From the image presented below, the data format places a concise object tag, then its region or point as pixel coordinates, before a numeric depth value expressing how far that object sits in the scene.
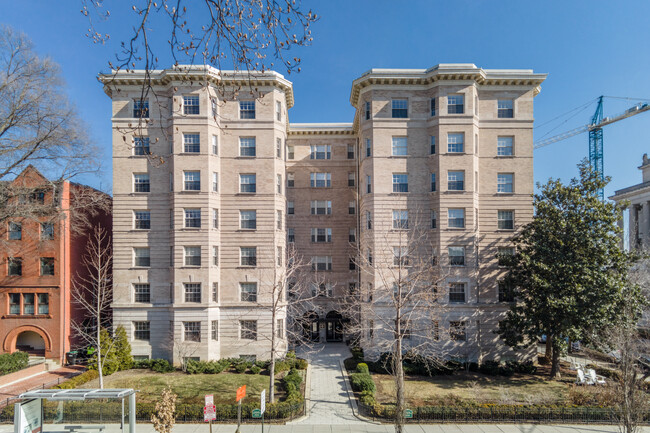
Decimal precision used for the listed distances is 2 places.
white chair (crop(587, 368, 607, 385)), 21.91
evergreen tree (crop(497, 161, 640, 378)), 22.30
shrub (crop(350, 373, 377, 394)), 21.06
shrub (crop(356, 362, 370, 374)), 23.78
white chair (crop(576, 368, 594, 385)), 22.18
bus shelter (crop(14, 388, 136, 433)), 13.26
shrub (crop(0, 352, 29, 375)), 23.31
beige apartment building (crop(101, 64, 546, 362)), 27.09
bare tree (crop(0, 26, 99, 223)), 22.78
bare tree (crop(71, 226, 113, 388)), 28.34
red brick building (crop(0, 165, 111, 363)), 26.83
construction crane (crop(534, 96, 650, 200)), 105.93
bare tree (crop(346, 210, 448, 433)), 25.36
